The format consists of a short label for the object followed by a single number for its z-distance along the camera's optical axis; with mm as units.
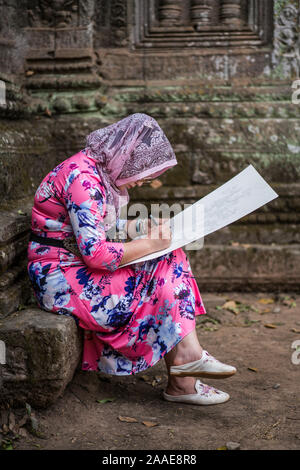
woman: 2217
